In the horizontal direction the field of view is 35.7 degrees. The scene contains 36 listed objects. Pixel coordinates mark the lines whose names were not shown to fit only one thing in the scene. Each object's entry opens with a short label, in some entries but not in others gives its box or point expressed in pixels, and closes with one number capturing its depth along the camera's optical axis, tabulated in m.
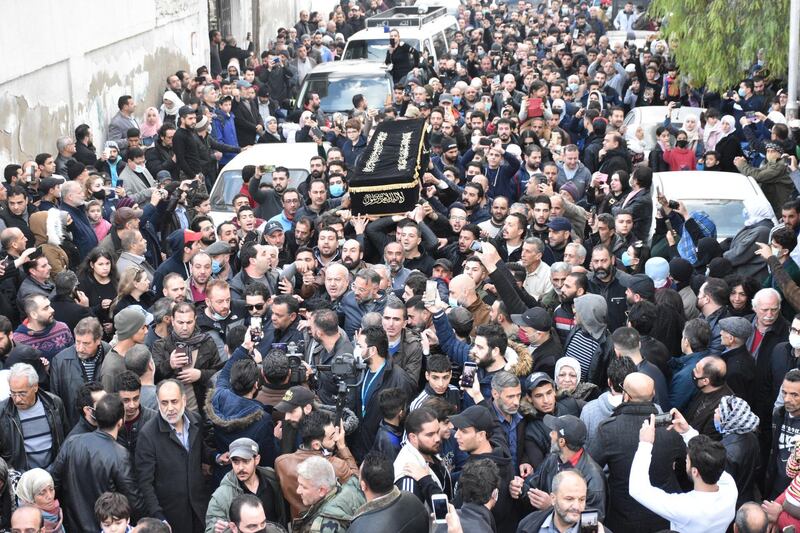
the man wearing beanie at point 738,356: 8.77
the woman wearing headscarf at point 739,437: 7.51
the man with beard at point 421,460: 6.87
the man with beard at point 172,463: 7.51
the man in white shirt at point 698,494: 6.67
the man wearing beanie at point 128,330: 8.60
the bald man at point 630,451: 7.11
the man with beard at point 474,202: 12.57
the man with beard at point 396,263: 10.44
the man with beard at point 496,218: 12.01
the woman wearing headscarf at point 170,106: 18.95
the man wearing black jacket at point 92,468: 7.27
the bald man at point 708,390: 8.02
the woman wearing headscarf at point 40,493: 6.83
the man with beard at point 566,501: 6.32
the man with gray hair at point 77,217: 11.68
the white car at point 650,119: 17.67
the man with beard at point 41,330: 8.88
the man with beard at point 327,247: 10.74
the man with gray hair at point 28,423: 7.71
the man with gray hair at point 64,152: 14.59
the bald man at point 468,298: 9.55
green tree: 17.06
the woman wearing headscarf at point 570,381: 8.05
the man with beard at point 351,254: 10.51
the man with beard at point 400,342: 8.67
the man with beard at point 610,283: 10.17
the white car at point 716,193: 12.72
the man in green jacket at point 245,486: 6.86
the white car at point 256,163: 14.36
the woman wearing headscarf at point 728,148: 15.81
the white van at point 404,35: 23.81
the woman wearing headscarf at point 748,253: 11.11
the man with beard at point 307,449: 7.09
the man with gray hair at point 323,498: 6.60
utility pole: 15.83
